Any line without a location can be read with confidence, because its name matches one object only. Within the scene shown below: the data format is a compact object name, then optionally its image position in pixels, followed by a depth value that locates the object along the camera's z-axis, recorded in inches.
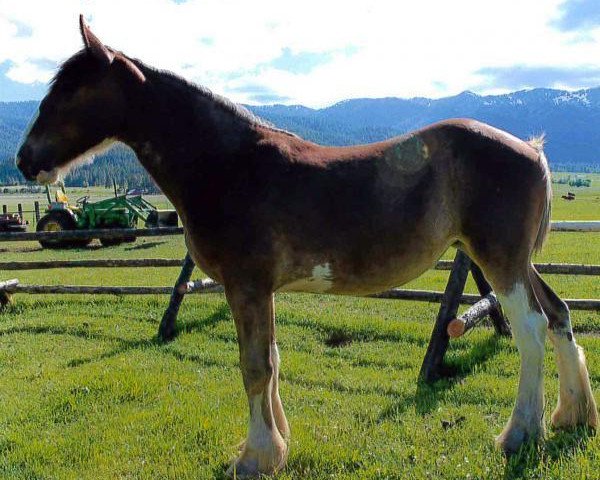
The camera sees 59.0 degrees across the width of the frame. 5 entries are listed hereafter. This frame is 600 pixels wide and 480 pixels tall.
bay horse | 138.5
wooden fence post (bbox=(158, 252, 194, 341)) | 285.1
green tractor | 930.1
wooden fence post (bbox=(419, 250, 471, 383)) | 212.4
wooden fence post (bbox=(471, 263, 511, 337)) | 256.5
